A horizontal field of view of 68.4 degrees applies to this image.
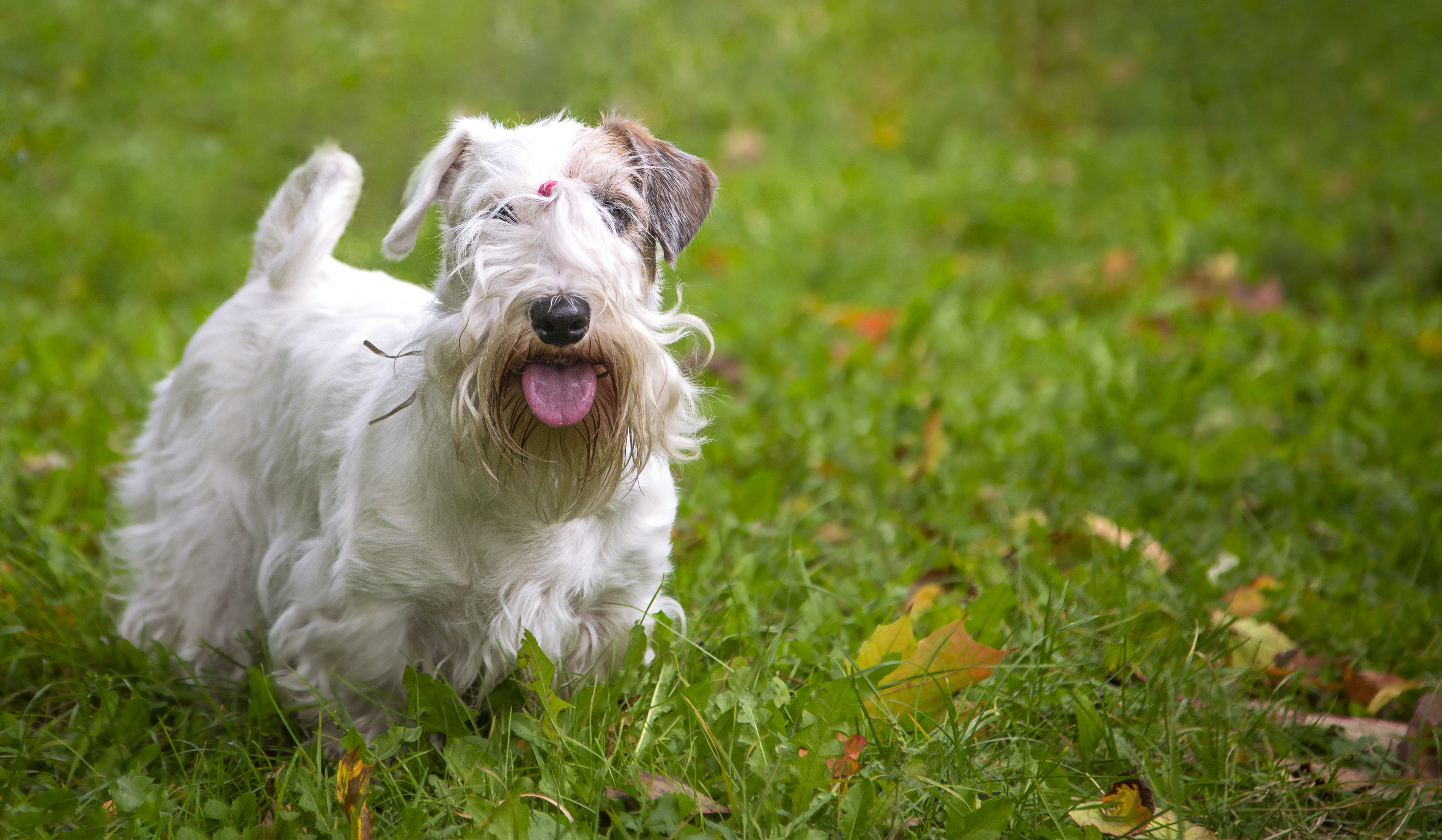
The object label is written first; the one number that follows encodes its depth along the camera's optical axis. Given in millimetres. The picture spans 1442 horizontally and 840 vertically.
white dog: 2197
